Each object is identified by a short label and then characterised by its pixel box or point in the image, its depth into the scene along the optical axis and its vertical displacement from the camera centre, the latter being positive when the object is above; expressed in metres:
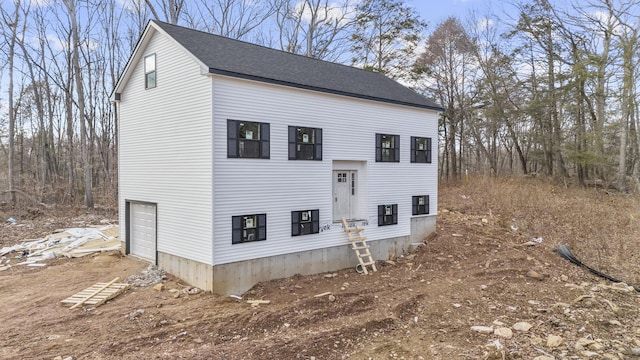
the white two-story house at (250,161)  9.45 +0.47
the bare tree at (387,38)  26.44 +10.12
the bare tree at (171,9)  21.14 +9.80
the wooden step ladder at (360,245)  11.89 -2.34
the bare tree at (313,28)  25.70 +10.54
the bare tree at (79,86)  20.06 +5.02
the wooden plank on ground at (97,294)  8.46 -2.86
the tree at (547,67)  23.44 +7.10
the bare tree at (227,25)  24.42 +10.19
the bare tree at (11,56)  20.03 +6.88
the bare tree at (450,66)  27.12 +8.25
